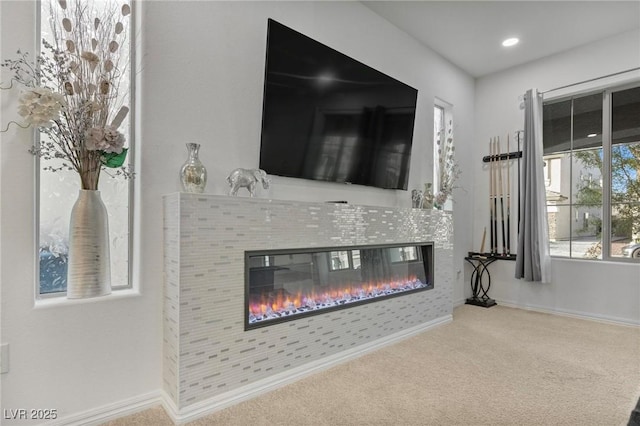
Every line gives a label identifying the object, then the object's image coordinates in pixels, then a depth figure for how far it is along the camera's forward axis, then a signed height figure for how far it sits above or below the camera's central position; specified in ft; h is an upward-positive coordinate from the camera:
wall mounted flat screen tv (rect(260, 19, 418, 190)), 7.82 +2.58
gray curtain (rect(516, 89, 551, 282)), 12.57 +0.25
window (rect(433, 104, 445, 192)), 13.25 +3.14
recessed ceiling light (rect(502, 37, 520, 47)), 11.85 +6.07
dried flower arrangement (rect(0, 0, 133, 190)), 5.26 +2.05
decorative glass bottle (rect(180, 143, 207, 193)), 6.30 +0.76
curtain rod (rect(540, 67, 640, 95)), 11.25 +4.73
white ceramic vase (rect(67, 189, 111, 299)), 5.28 -0.53
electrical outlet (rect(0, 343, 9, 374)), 5.05 -2.12
